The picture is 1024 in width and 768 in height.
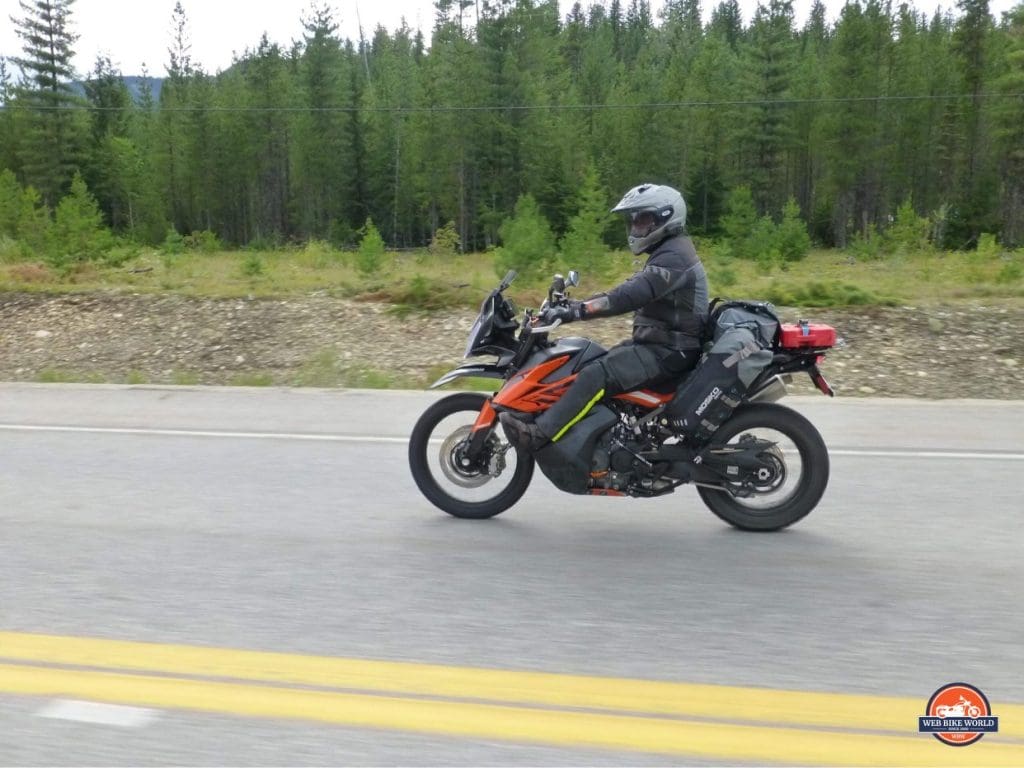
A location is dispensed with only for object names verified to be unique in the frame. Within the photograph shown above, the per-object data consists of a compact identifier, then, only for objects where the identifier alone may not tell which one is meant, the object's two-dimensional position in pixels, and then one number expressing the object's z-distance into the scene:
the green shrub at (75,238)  20.00
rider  5.39
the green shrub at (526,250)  16.12
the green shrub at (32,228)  23.31
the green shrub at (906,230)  31.97
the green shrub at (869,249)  33.81
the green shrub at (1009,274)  15.15
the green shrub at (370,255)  17.20
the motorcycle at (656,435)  5.41
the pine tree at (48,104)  66.44
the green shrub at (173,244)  27.77
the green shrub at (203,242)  44.46
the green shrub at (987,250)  17.58
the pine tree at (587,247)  17.77
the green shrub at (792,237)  40.00
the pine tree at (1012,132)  54.81
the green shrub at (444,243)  27.18
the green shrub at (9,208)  41.84
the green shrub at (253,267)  19.34
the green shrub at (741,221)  39.06
